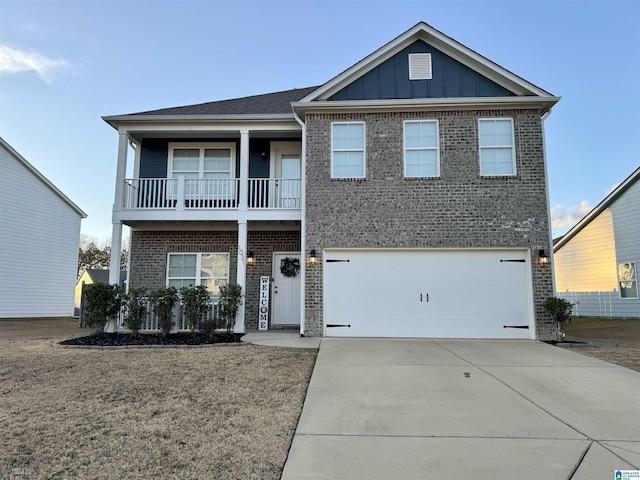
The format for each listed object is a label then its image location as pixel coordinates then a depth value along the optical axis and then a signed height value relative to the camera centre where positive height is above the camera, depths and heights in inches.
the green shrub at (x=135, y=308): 387.2 -18.9
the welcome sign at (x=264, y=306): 432.5 -18.1
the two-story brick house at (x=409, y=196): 377.7 +89.7
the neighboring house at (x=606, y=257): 615.2 +57.0
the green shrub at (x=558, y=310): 349.7 -16.2
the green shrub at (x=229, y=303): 384.5 -13.6
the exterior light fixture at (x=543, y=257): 371.2 +30.7
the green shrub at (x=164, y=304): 381.1 -14.9
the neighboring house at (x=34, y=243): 659.4 +78.0
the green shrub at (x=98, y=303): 379.9 -14.4
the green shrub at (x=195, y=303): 379.9 -13.6
